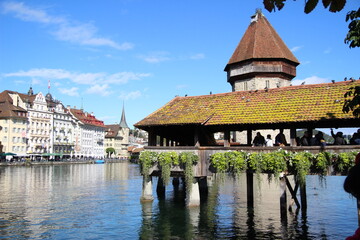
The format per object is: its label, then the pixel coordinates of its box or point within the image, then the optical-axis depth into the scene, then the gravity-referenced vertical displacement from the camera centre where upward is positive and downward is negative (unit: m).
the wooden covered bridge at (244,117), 15.85 +1.57
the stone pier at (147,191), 20.20 -2.12
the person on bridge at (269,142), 17.39 +0.43
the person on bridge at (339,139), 15.87 +0.49
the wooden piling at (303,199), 19.16 -2.48
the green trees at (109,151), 127.00 +0.66
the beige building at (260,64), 40.28 +9.60
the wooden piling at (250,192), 20.23 -2.22
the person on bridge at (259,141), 17.81 +0.49
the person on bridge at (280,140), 17.29 +0.52
